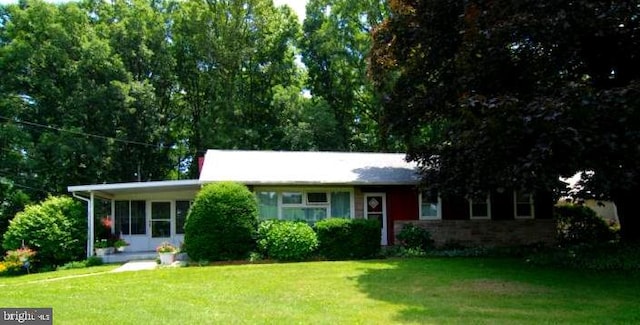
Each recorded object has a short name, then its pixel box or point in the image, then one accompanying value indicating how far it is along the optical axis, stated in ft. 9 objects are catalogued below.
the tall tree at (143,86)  103.30
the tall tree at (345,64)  102.42
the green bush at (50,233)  55.67
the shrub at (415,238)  57.21
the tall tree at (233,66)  105.50
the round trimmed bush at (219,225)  50.21
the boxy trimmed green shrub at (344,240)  52.16
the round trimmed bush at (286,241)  50.72
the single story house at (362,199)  58.65
